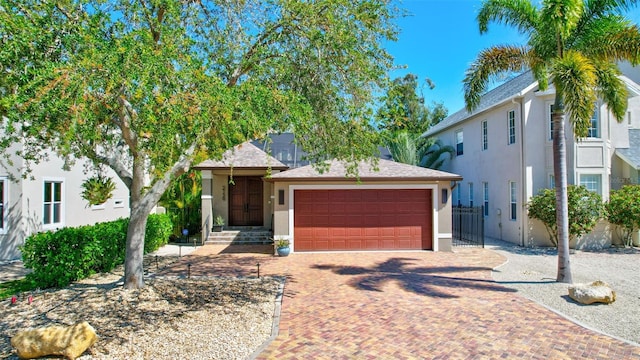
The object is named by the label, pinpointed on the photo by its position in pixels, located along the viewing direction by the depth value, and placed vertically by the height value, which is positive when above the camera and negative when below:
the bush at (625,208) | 13.75 -0.70
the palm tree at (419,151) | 22.12 +2.44
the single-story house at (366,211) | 13.98 -0.78
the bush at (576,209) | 13.76 -0.73
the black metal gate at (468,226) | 15.73 -1.69
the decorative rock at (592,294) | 7.69 -2.20
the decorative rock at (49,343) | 5.09 -2.11
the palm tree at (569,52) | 8.39 +3.55
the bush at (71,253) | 8.64 -1.54
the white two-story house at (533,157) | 15.07 +1.43
